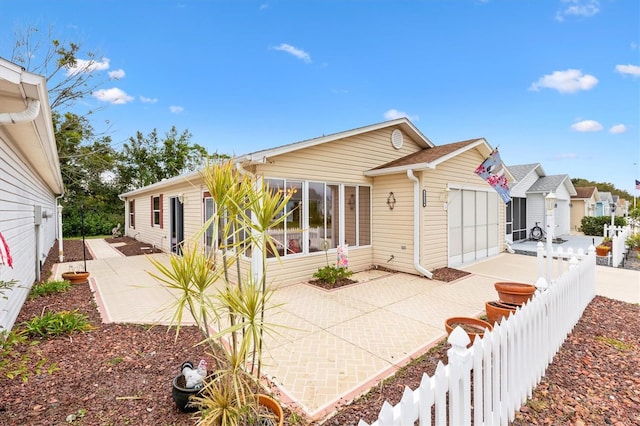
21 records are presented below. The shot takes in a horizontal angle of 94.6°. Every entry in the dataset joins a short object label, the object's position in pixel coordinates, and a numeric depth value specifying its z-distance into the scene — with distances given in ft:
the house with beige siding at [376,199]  24.35
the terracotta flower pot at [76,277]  24.50
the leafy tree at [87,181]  47.57
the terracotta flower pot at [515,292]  15.03
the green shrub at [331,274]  23.94
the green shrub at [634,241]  33.11
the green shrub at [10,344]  6.48
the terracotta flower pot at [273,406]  7.50
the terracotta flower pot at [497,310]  13.70
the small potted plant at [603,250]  32.50
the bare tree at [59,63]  37.35
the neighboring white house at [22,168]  9.50
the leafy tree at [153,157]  90.58
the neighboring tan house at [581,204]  72.11
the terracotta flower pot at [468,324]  12.46
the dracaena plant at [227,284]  6.78
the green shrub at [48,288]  20.77
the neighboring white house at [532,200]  50.21
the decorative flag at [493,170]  23.61
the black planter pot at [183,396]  8.55
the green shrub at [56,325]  14.03
